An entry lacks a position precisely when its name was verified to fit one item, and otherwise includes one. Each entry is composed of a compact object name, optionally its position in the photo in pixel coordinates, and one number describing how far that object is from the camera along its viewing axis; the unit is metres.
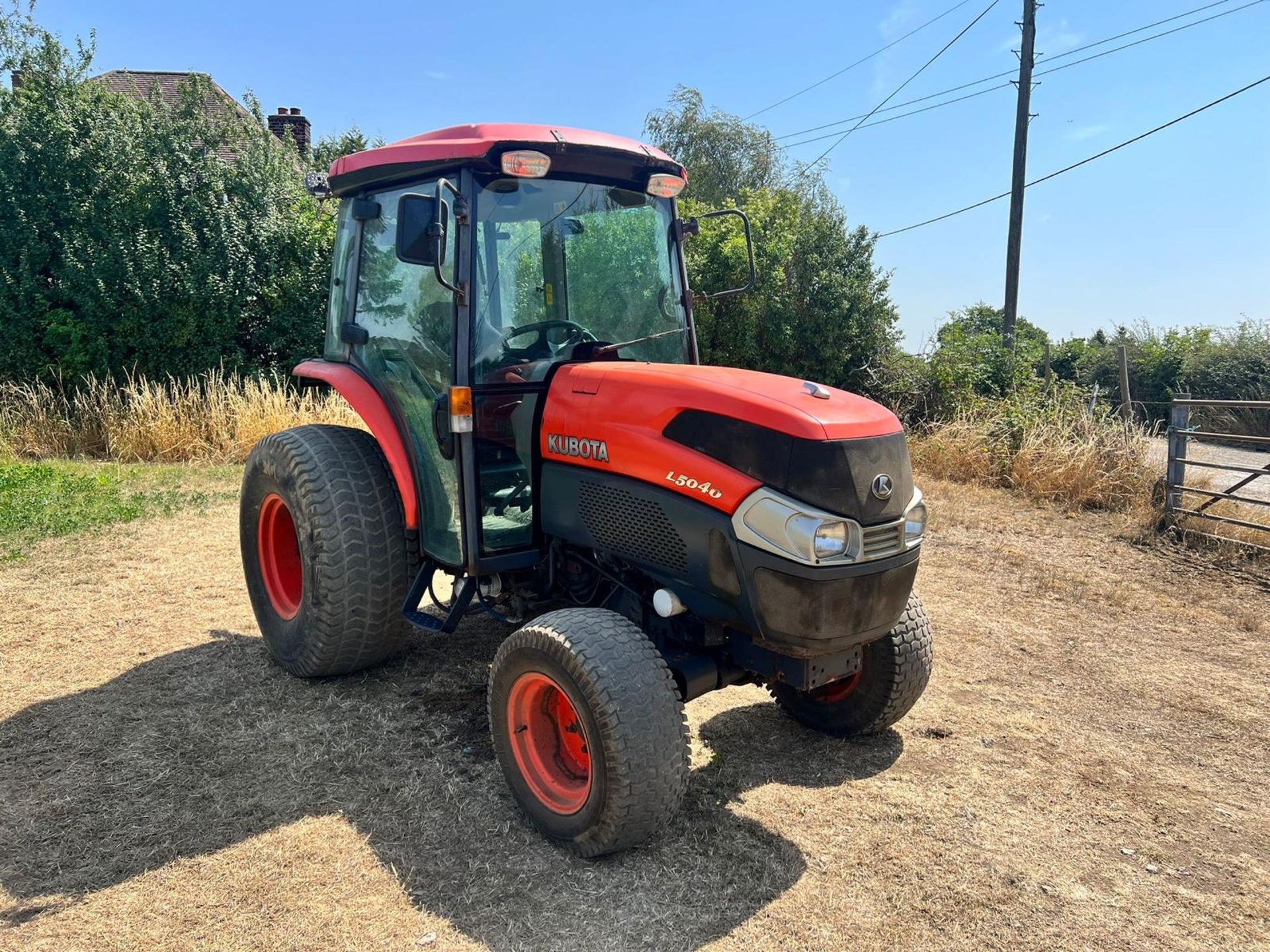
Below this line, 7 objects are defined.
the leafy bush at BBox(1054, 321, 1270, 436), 17.48
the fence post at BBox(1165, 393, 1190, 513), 7.32
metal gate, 7.04
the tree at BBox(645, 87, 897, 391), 12.82
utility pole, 13.54
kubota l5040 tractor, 2.71
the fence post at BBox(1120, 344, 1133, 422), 9.83
